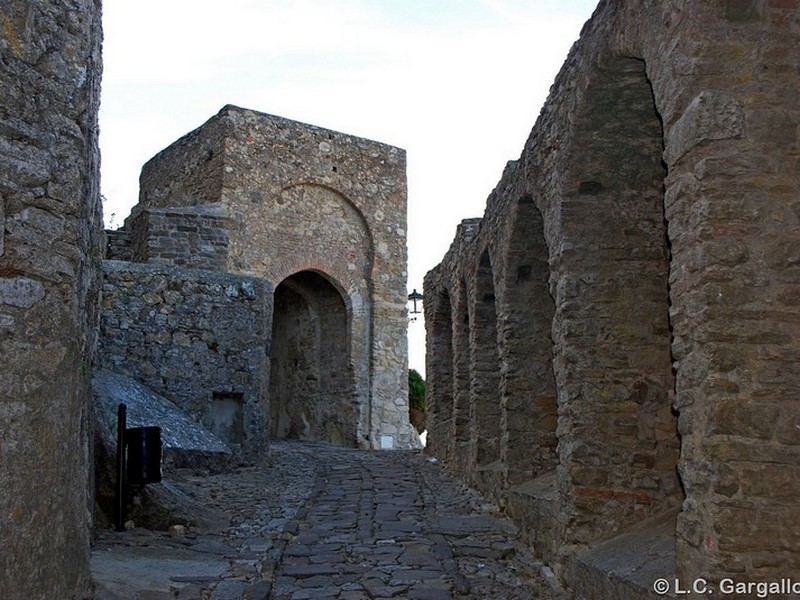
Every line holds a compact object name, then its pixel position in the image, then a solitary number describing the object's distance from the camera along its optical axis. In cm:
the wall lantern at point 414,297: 1847
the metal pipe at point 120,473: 613
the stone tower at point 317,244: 1647
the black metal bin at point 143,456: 611
